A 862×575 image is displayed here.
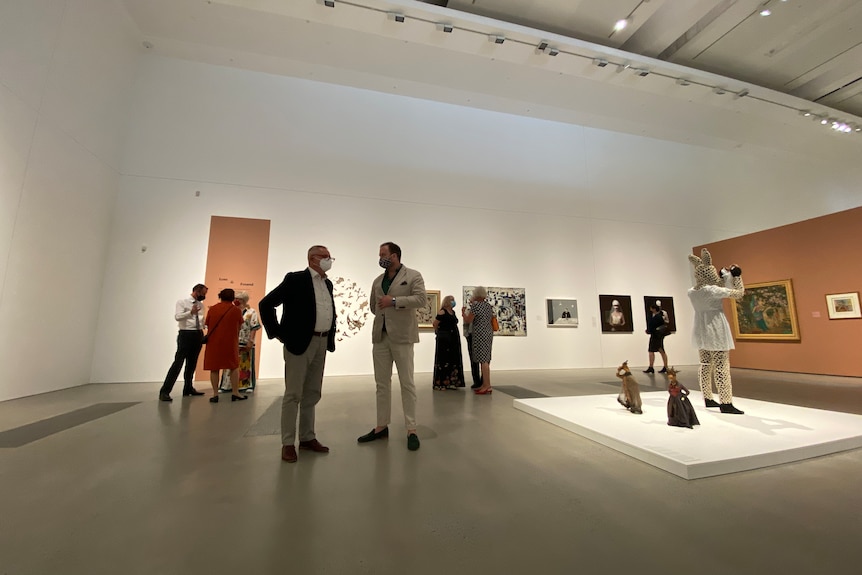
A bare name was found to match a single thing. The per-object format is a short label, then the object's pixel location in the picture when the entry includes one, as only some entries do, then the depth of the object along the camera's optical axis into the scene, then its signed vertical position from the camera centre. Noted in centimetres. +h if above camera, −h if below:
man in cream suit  261 -8
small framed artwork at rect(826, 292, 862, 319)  647 +40
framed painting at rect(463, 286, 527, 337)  778 +34
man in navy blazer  230 -11
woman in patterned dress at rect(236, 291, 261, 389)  484 -33
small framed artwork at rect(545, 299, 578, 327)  809 +26
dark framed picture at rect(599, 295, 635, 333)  841 +25
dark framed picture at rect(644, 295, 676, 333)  880 +51
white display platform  212 -88
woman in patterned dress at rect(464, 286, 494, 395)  488 -12
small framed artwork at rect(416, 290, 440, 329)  730 +28
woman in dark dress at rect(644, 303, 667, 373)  696 -18
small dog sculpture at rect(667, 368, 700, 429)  283 -74
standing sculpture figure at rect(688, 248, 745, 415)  341 +0
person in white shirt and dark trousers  443 -16
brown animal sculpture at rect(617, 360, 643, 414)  329 -71
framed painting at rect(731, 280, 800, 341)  742 +27
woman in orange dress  426 -23
